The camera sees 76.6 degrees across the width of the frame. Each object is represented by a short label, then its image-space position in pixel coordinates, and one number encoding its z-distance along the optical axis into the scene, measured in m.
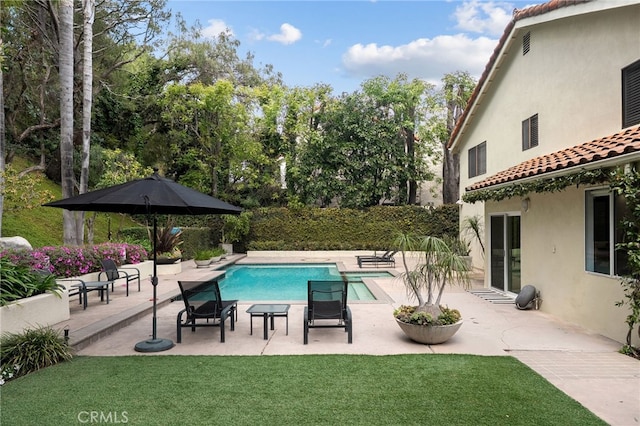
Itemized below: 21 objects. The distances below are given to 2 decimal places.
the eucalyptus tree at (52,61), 15.55
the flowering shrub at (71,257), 9.15
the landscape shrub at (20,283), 6.88
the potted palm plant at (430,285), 6.59
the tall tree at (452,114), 29.08
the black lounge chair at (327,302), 7.12
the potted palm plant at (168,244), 17.46
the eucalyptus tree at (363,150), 26.69
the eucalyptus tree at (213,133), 24.56
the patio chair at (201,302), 7.03
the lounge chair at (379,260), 18.61
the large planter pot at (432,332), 6.54
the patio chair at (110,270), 10.70
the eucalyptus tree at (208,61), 29.27
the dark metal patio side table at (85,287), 9.24
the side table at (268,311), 7.15
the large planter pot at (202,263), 18.25
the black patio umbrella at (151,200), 5.95
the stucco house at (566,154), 7.17
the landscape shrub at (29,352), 5.34
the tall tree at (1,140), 13.08
